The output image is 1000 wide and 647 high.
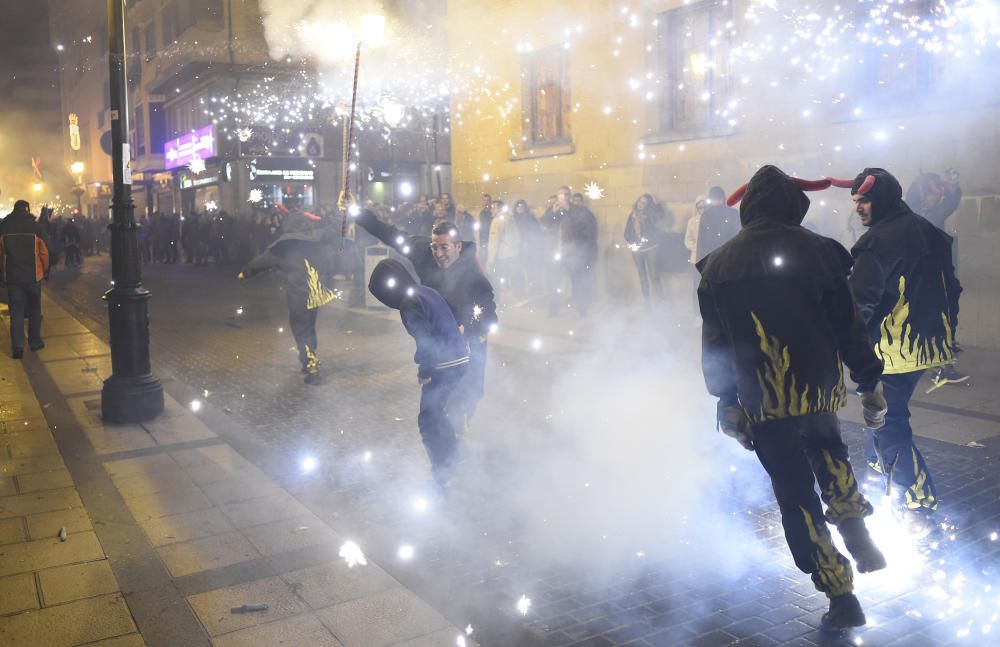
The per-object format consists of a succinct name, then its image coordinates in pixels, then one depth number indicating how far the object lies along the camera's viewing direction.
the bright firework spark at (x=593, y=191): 14.15
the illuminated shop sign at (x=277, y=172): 29.42
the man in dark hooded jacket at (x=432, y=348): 4.94
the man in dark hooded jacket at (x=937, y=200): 7.07
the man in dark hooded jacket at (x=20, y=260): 10.21
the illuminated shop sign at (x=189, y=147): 30.39
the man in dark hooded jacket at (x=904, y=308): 4.29
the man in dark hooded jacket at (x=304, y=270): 8.70
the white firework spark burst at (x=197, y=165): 31.14
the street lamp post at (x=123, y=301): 6.90
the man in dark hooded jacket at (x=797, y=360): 3.33
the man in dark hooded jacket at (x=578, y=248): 12.95
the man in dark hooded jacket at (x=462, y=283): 5.52
